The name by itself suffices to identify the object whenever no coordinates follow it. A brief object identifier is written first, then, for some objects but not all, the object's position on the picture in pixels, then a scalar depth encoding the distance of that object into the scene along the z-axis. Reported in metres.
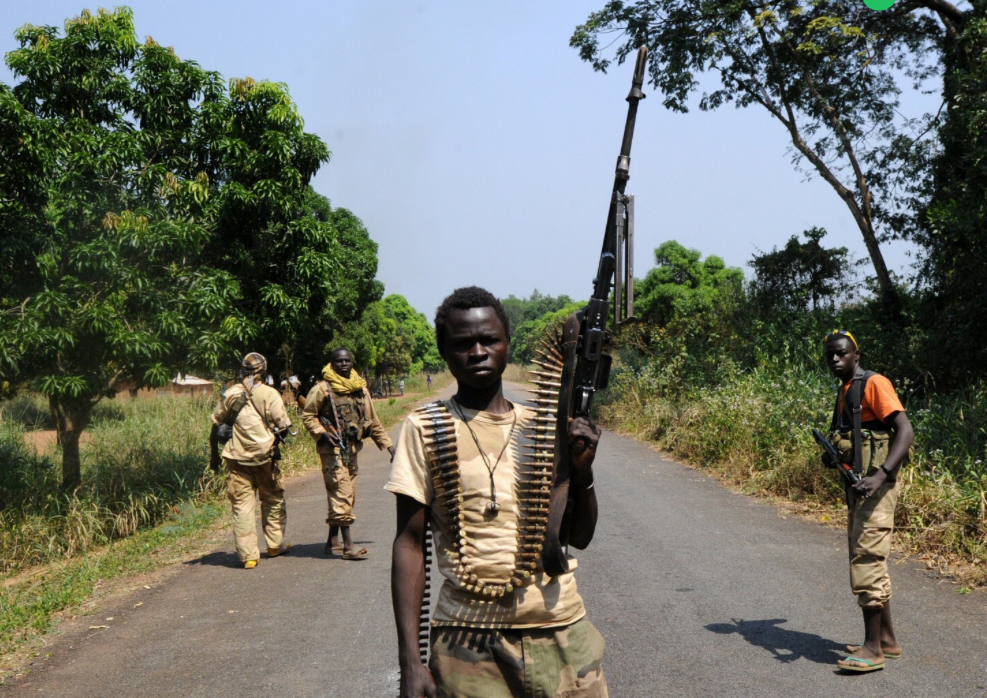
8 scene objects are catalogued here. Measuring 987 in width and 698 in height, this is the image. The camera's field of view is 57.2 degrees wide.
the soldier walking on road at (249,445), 8.28
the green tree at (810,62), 15.53
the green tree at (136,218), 9.63
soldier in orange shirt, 5.06
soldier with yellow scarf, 8.41
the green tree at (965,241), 10.32
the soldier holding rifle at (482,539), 2.49
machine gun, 2.50
